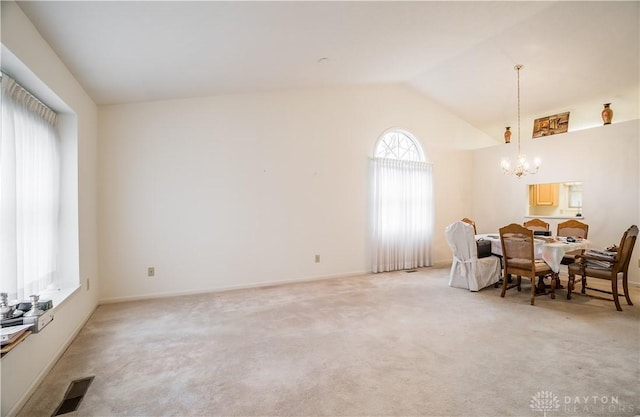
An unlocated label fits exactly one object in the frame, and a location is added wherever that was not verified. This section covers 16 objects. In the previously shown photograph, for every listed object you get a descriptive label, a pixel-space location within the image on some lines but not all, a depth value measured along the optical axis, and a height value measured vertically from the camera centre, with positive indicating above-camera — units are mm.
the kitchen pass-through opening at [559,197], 6336 +168
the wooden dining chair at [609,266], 3410 -726
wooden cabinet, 6430 +258
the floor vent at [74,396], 1815 -1206
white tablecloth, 3615 -540
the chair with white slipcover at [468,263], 4223 -827
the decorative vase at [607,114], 4621 +1390
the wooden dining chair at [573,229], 4449 -362
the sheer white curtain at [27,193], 1994 +125
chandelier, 4410 +616
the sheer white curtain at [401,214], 5383 -142
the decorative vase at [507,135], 6066 +1420
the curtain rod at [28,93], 2013 +903
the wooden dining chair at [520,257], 3680 -656
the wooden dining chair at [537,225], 4828 -323
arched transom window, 5664 +1147
